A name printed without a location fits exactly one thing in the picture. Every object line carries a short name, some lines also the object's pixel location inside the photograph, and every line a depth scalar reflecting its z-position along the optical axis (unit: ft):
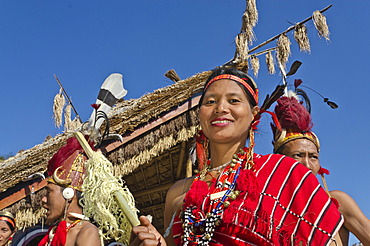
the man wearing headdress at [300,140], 8.72
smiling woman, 5.61
